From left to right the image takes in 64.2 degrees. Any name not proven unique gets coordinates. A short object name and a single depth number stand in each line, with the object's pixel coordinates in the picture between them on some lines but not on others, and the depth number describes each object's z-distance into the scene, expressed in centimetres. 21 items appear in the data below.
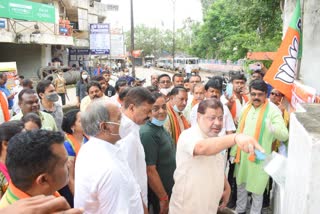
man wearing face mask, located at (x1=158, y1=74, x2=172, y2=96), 488
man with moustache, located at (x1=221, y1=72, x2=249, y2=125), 374
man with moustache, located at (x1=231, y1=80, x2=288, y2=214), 281
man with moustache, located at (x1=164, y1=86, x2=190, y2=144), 309
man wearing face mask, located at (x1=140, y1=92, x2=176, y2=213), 222
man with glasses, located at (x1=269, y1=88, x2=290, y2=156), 300
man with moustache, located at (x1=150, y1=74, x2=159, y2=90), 616
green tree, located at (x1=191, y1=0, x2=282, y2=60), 770
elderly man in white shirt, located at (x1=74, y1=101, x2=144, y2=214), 147
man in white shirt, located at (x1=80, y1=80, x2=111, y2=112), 408
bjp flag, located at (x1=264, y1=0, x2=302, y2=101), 313
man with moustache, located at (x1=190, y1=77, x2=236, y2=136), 332
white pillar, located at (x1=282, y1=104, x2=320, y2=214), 89
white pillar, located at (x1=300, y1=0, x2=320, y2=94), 448
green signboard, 1215
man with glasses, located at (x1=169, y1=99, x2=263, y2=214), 183
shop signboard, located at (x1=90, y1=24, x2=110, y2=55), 1249
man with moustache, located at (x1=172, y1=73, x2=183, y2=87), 519
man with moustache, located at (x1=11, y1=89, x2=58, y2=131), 305
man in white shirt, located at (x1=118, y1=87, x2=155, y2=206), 198
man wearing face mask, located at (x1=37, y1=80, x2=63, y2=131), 360
